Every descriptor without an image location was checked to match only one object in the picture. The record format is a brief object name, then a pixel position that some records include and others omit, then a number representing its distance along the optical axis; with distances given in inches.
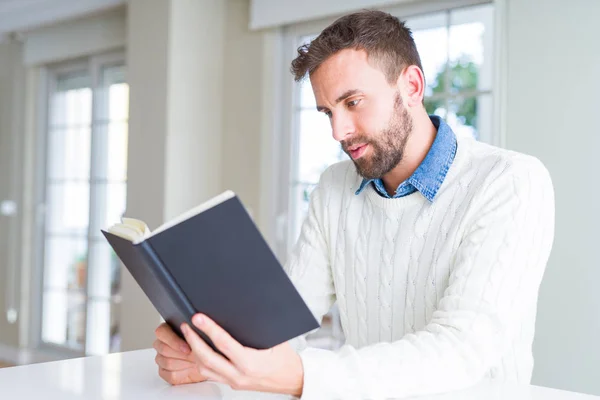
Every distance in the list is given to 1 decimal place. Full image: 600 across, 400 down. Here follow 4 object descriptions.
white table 41.5
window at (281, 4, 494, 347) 112.0
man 39.9
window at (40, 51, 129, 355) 181.0
